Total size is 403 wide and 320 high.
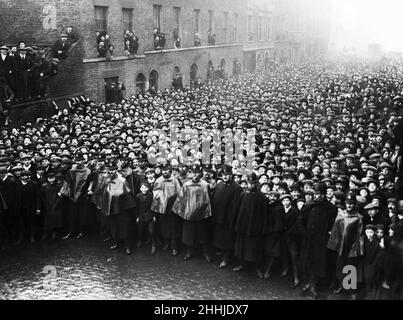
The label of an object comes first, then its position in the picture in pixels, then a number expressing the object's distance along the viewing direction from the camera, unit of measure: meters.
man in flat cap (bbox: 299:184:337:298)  7.27
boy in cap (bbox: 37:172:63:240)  9.26
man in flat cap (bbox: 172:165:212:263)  8.40
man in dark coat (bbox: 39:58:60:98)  16.19
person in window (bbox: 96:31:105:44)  19.15
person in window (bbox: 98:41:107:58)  19.09
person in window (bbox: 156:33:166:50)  23.22
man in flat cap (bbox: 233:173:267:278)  7.82
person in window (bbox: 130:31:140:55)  20.91
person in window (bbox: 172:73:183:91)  24.58
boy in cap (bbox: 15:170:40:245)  9.11
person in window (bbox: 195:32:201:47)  27.89
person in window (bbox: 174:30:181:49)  25.28
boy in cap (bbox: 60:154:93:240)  9.30
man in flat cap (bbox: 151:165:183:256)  8.61
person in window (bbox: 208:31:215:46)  29.65
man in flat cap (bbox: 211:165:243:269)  8.30
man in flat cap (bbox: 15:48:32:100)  15.20
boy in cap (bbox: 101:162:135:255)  8.83
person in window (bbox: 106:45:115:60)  19.46
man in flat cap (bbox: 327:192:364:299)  6.94
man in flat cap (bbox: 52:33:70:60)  17.45
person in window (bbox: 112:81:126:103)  19.62
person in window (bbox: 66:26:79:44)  17.89
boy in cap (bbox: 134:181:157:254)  8.84
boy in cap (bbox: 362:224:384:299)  6.74
